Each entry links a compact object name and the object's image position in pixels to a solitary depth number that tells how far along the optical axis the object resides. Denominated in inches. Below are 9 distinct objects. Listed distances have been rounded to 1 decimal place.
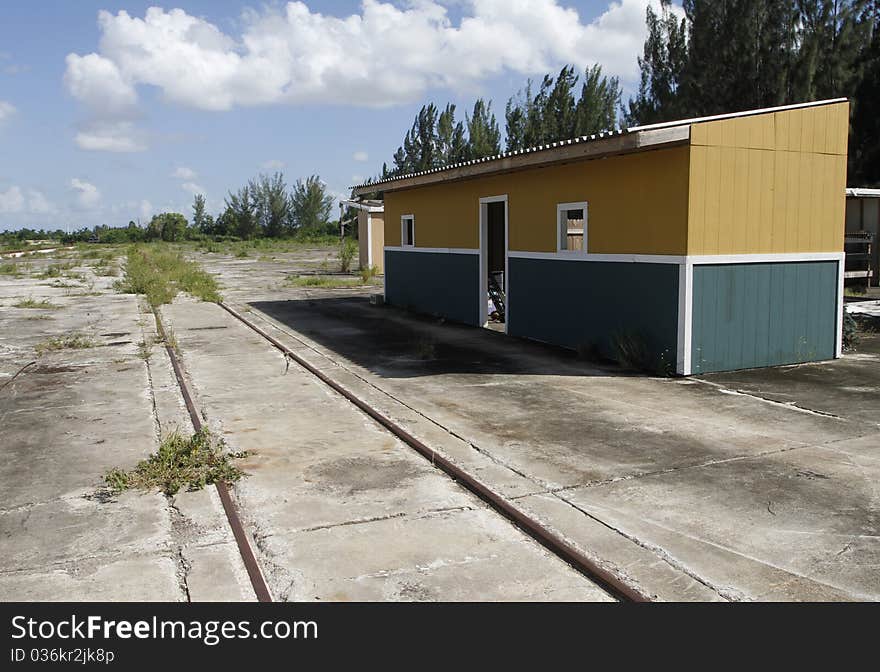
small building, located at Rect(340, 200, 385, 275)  1232.2
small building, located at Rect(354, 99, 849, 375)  381.4
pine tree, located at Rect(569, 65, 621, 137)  1648.6
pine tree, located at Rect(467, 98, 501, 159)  1952.5
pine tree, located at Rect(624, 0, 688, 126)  1228.4
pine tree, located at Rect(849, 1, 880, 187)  1069.1
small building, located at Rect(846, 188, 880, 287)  742.5
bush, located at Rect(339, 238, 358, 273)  1305.4
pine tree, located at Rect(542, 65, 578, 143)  1663.4
